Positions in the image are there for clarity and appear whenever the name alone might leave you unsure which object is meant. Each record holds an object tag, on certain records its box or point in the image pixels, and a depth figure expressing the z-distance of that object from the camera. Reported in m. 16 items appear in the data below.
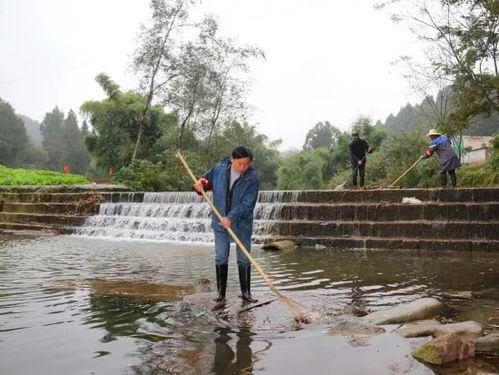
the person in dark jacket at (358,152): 12.79
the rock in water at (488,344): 3.00
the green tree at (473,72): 10.92
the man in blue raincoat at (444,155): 10.73
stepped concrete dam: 9.26
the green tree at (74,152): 64.75
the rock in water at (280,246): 9.75
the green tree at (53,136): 66.56
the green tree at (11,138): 53.47
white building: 25.22
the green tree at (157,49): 21.48
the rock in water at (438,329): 3.10
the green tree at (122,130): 30.58
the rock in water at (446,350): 2.84
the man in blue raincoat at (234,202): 4.53
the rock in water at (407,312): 3.79
